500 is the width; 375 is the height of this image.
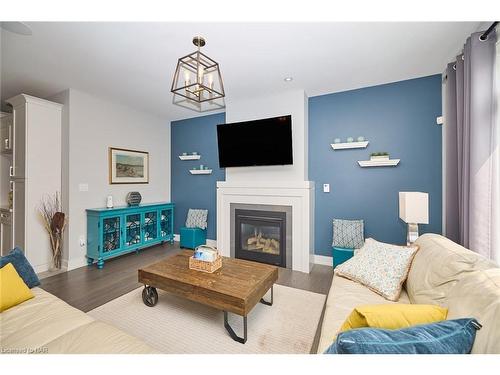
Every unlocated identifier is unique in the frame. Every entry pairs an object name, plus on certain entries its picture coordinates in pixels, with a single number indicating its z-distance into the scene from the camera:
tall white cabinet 2.97
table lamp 2.14
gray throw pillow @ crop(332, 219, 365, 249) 3.03
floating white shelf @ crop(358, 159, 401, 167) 2.88
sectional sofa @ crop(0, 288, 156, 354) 1.14
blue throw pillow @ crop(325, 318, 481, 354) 0.69
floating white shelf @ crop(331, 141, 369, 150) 3.06
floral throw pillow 1.66
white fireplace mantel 3.16
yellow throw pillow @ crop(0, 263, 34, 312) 1.45
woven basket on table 2.10
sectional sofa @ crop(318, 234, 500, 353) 0.86
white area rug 1.69
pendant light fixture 1.67
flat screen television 3.21
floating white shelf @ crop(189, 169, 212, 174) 4.30
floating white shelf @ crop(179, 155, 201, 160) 4.41
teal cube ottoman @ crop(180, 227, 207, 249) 4.14
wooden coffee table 1.70
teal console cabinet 3.31
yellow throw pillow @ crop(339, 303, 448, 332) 0.93
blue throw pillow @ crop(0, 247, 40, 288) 1.69
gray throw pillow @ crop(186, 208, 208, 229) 4.30
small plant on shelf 2.94
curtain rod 1.60
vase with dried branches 3.08
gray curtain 1.65
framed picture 3.79
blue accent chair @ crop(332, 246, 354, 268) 2.91
